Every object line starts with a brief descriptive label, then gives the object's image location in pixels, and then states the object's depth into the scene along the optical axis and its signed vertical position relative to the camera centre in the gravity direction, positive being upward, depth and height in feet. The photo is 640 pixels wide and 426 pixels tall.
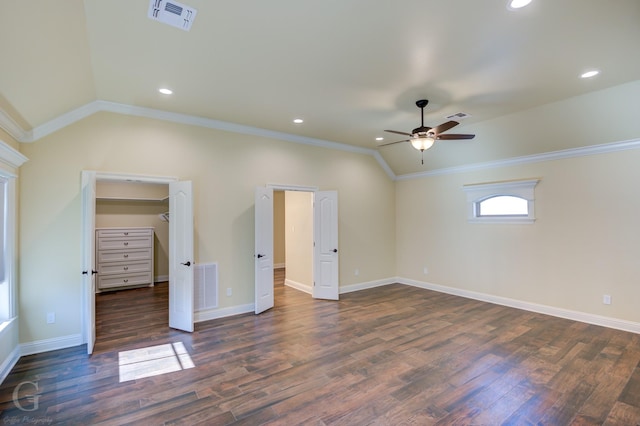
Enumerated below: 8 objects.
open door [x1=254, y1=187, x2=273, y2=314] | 16.34 -1.81
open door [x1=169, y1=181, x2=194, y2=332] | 13.87 -1.71
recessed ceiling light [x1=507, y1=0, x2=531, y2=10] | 7.15 +5.09
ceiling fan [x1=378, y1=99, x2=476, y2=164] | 12.36 +3.28
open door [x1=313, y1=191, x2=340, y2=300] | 19.49 -1.35
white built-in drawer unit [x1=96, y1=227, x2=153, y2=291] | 21.33 -2.79
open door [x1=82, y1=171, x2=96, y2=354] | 11.44 -1.41
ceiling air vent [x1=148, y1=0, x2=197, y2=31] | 7.32 +5.26
